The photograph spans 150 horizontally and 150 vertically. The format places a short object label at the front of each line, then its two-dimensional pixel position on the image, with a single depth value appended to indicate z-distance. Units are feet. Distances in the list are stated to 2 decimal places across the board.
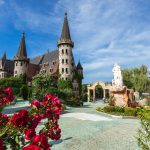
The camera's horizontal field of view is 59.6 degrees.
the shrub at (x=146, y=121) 13.39
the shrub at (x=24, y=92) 111.97
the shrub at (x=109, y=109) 46.71
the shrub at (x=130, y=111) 41.79
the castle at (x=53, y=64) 129.43
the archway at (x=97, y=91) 128.22
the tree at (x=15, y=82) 119.31
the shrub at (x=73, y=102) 75.64
